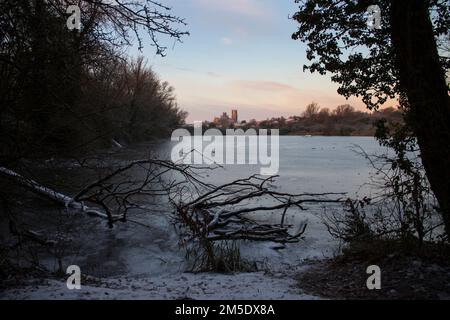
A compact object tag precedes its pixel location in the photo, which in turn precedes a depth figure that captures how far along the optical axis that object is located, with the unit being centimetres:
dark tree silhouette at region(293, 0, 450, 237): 612
